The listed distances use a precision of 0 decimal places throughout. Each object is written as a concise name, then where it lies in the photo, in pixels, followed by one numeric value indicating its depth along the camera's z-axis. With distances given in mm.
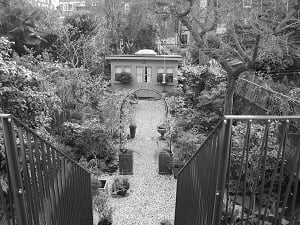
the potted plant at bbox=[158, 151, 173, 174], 7125
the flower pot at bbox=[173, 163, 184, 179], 7043
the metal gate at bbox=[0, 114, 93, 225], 1536
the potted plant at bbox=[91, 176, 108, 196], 5619
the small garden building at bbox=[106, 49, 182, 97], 13602
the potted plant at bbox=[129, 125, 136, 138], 9359
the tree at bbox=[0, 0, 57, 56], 11586
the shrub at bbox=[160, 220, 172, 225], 4712
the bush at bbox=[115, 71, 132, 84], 13656
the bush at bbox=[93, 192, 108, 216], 4762
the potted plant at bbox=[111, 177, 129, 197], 6180
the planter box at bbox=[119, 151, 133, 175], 7145
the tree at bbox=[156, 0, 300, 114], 5715
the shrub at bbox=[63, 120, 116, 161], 7316
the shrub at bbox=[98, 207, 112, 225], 4656
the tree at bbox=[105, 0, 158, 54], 16875
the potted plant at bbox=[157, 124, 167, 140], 9122
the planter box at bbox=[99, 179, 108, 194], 5952
